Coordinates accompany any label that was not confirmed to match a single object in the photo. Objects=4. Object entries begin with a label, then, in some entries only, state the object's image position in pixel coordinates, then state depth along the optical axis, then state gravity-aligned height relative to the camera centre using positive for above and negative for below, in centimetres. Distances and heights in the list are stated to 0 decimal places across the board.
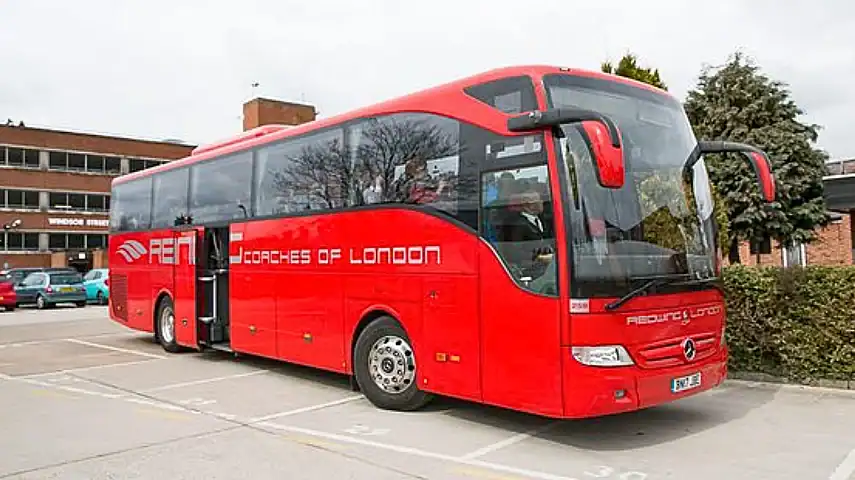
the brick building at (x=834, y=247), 2362 +19
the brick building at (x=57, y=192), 5303 +573
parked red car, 2820 -93
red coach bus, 636 +14
